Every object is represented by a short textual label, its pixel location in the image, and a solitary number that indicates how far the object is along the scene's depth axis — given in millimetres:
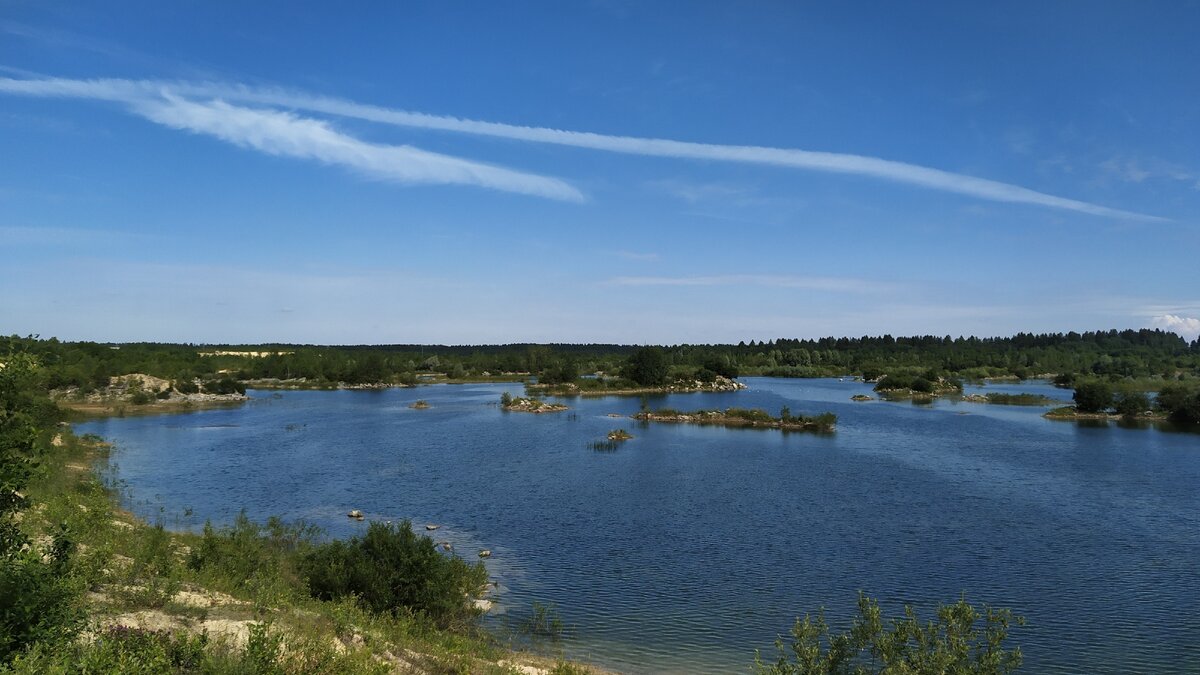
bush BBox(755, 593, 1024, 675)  10906
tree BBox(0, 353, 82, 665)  8789
